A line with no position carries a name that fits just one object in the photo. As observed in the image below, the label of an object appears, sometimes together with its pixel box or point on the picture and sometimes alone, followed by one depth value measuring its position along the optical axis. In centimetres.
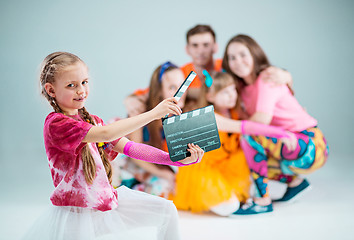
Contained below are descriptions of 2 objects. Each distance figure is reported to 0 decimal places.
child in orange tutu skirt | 357
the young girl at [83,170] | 206
